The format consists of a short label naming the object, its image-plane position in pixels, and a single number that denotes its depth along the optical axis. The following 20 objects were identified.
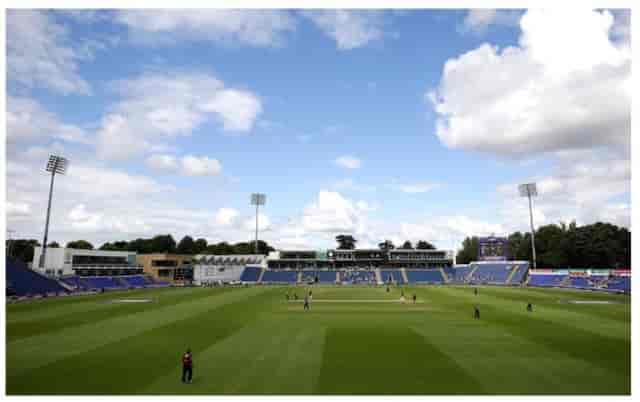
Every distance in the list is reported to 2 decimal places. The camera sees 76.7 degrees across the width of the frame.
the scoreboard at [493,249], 89.31
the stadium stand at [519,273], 88.44
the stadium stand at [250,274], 102.69
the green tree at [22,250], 120.81
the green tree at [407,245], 180.38
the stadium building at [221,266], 99.75
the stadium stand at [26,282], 58.22
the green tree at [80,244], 143.12
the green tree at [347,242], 155.62
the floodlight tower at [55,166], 68.12
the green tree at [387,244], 150.75
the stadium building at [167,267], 101.19
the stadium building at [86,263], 78.69
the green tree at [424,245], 169.75
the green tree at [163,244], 150.25
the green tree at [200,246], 154.41
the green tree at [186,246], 151.75
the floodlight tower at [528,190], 92.12
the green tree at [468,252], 155.88
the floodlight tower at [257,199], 120.44
